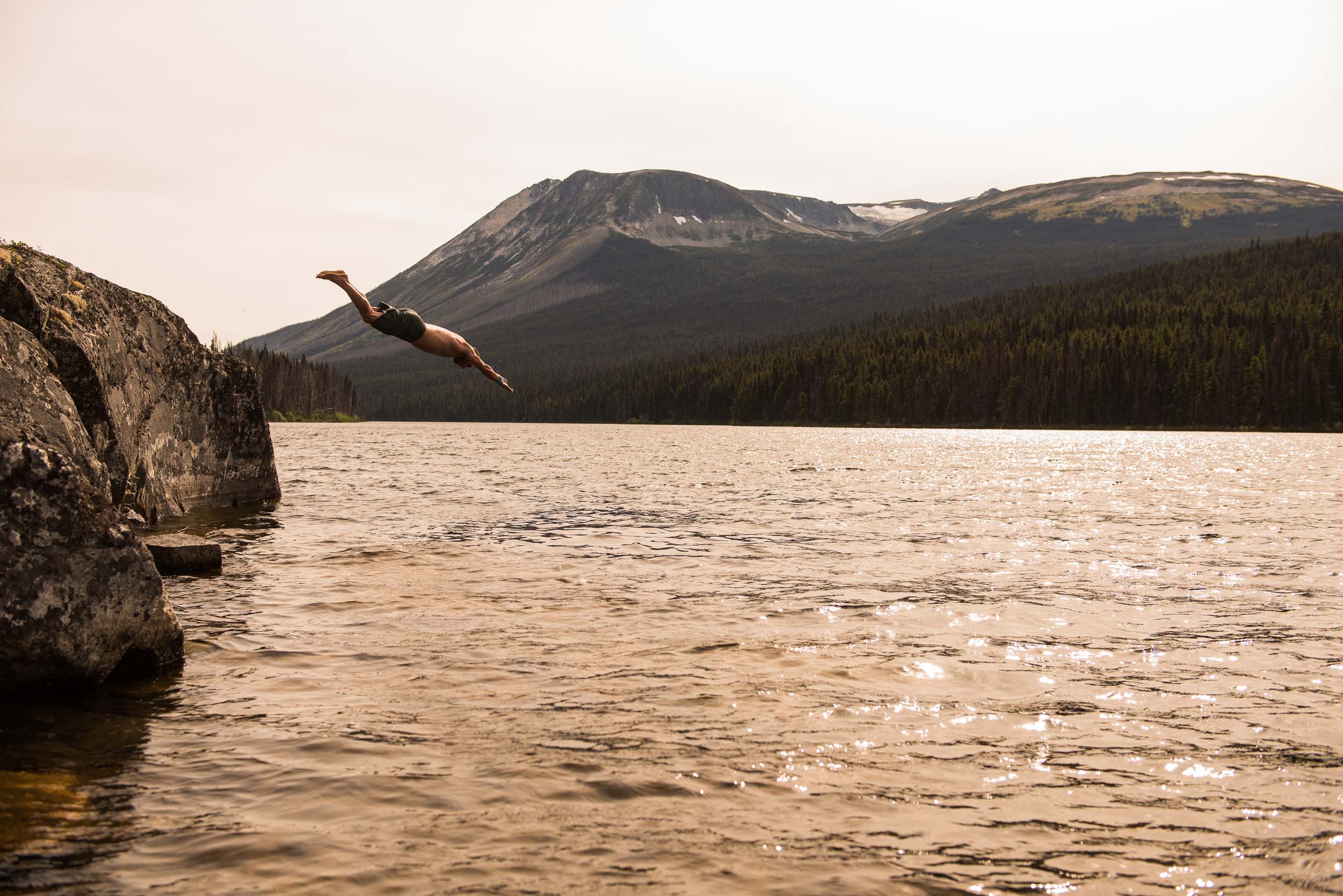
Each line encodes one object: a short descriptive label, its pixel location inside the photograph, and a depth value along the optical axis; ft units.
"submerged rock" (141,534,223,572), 46.78
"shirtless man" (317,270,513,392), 43.34
